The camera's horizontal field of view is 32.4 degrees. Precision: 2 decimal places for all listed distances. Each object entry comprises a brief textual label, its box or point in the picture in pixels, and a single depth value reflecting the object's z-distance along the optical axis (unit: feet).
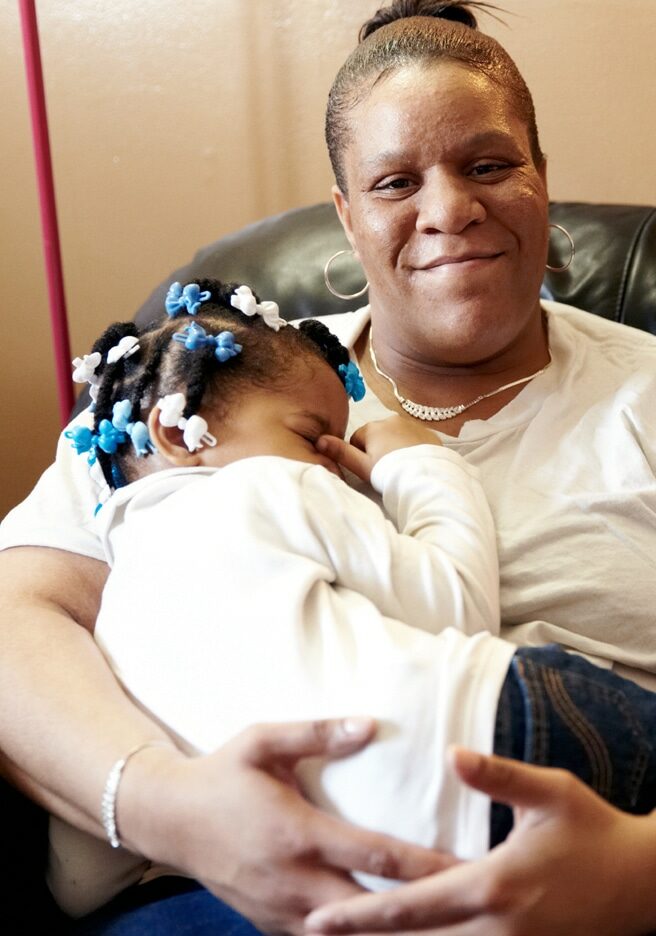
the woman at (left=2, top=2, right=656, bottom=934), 3.10
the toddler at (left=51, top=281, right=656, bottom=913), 3.15
